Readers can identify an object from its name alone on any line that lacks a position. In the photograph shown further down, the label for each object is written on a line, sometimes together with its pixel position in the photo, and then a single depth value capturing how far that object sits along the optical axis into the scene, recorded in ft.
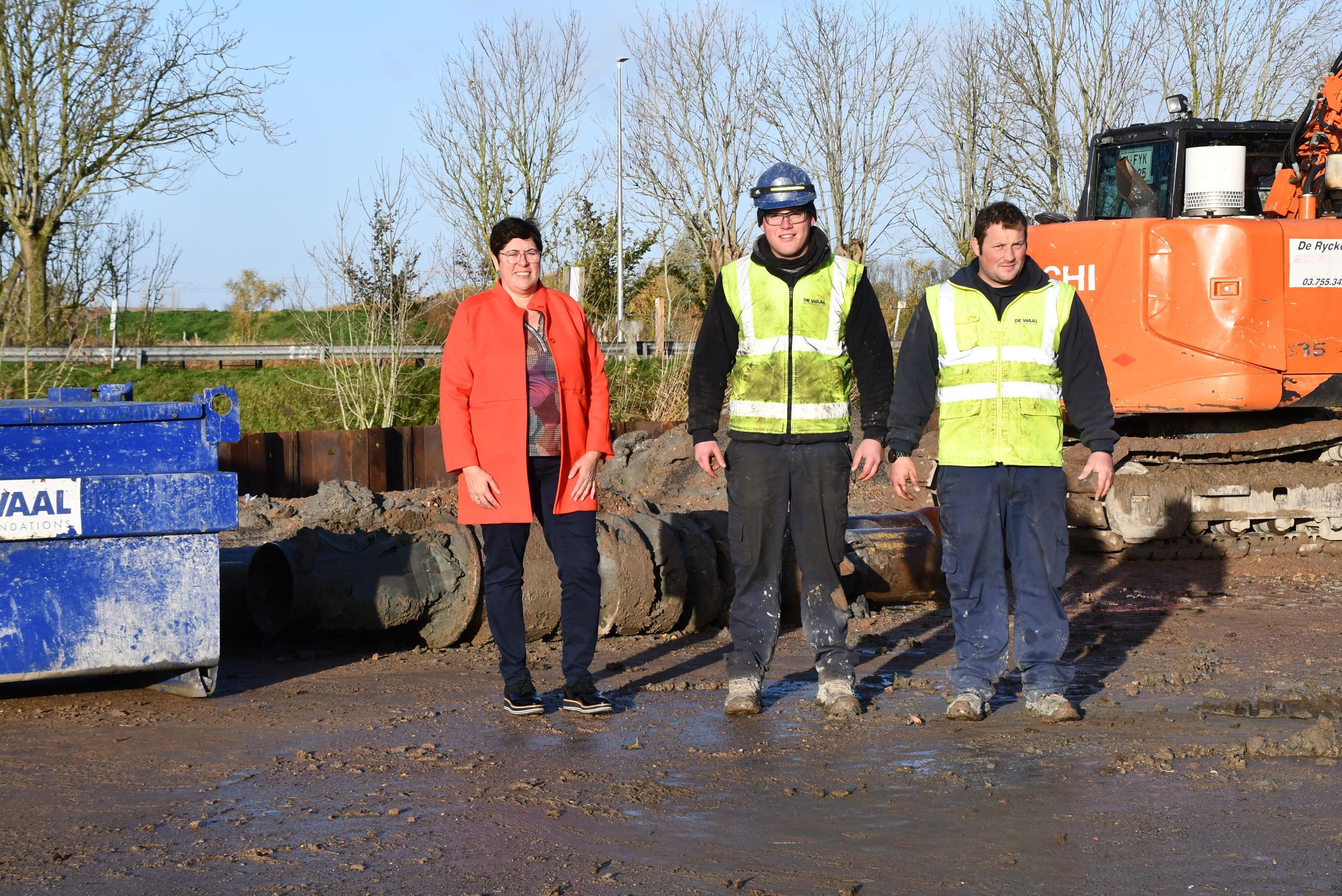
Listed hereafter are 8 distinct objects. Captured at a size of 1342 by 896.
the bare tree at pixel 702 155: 102.94
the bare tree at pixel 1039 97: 92.43
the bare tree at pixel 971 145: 97.45
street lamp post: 92.85
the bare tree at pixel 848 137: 100.12
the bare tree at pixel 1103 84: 91.20
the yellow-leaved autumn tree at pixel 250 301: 108.78
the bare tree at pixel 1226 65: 86.79
